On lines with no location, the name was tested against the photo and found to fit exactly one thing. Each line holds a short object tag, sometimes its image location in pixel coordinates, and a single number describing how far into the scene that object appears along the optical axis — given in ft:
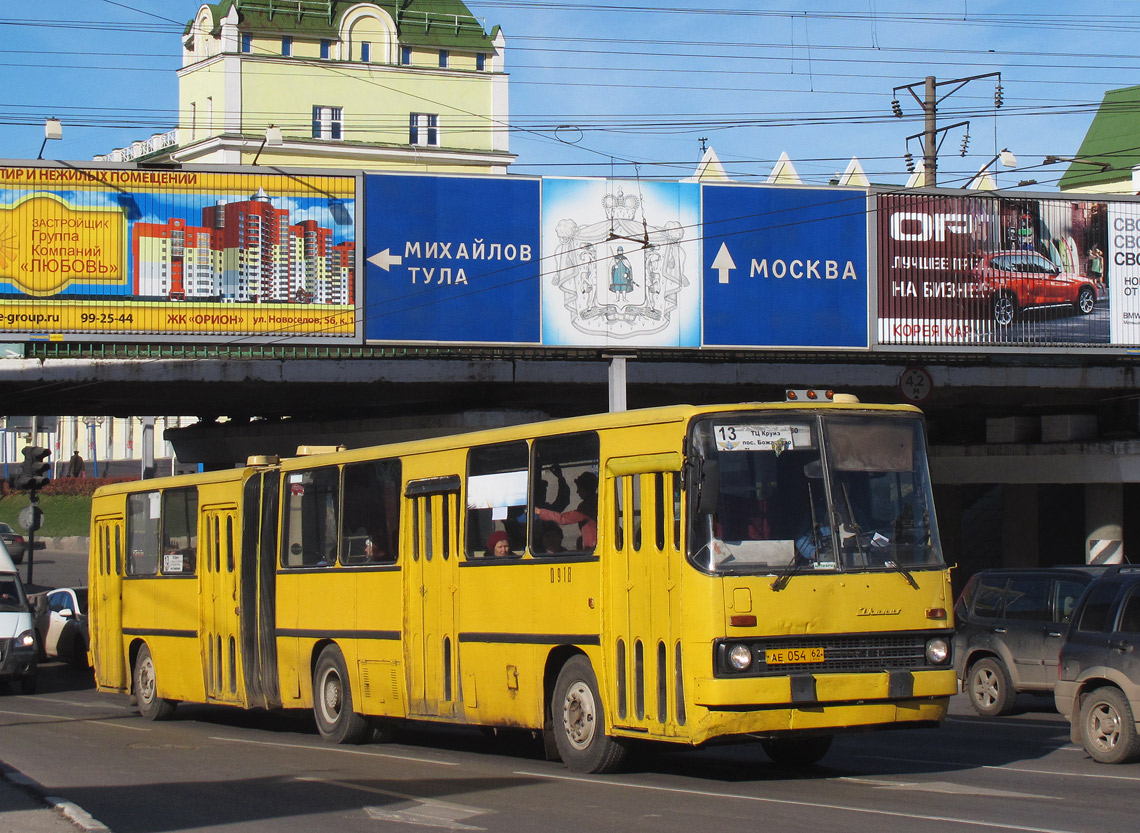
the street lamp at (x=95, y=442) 276.70
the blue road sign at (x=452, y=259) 100.32
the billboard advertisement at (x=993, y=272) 110.63
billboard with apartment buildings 93.81
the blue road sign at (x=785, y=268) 107.04
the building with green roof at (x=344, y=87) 270.67
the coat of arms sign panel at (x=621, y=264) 104.12
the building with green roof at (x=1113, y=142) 261.44
